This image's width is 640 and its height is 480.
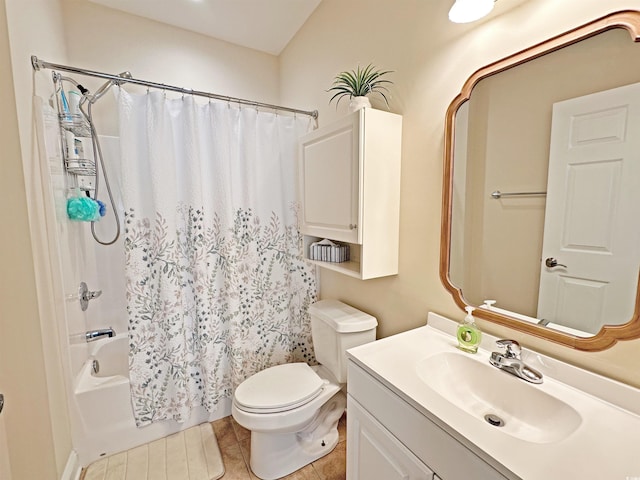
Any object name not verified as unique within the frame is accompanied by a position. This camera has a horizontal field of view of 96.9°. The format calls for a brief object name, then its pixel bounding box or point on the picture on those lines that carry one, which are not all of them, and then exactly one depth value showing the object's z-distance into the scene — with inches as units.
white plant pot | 52.9
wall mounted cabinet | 51.1
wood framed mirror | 29.7
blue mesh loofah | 64.9
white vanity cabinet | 27.2
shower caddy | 62.5
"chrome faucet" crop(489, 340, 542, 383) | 34.4
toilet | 54.4
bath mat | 59.0
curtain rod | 52.6
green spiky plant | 55.4
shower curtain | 63.0
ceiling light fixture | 36.7
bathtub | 61.1
